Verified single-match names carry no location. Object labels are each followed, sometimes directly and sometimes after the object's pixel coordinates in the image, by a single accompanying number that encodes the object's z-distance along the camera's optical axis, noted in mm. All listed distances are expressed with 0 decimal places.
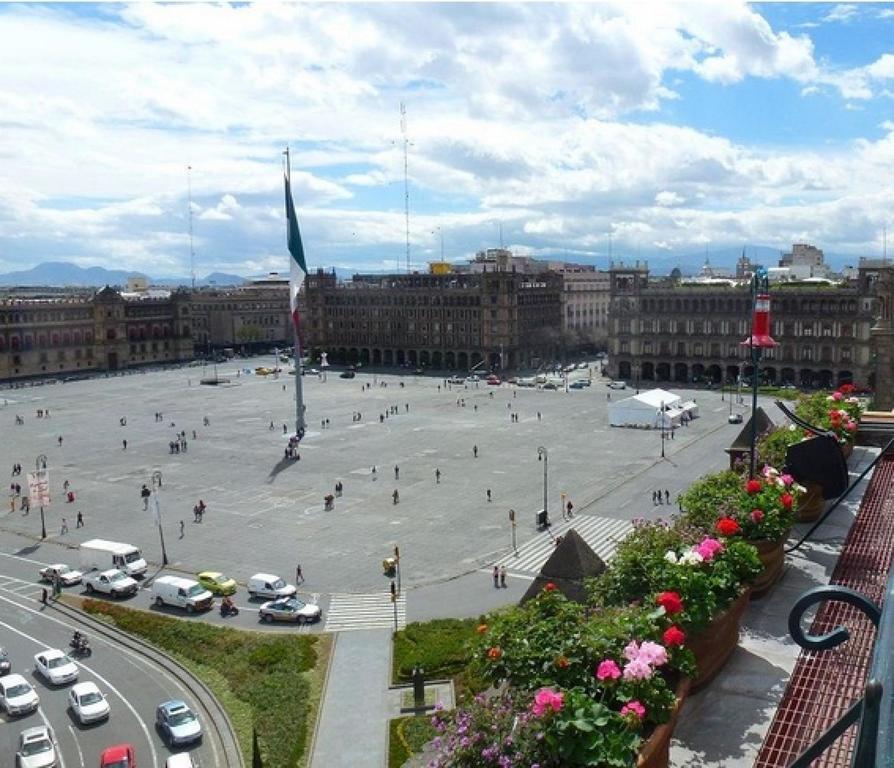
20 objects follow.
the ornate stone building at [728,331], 107312
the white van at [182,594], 37531
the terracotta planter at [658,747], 7789
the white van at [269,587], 38219
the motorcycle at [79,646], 33375
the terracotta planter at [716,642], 10273
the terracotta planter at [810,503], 16266
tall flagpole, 81175
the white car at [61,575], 41375
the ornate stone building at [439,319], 143375
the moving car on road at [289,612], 35844
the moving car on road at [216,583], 39188
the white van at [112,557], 42438
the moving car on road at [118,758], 24266
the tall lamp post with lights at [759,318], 18641
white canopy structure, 82938
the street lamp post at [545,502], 50138
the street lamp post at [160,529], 44303
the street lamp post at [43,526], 49725
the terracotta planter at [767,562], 12891
